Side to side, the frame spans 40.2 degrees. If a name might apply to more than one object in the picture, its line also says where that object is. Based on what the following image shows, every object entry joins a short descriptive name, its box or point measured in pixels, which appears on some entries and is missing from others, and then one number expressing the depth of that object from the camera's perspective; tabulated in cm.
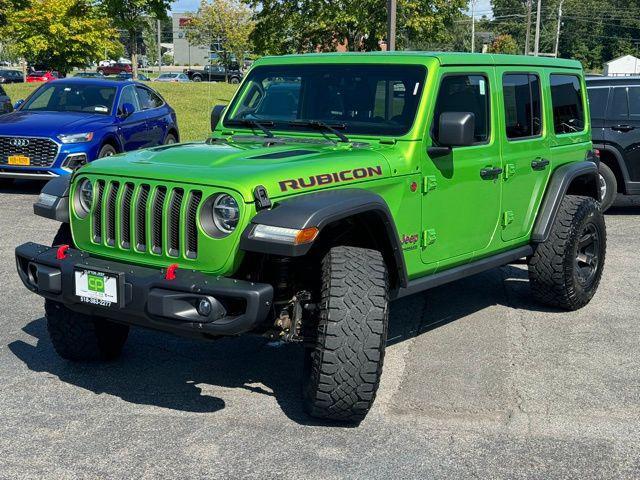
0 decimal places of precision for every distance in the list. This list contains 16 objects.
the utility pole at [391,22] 1822
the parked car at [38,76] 5437
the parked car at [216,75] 6162
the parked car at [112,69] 6235
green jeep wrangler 432
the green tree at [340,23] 2869
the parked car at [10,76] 5431
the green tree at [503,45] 8321
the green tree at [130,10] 2744
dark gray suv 1134
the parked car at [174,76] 5809
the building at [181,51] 9993
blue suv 1188
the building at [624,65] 5481
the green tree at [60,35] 3669
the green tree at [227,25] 5897
